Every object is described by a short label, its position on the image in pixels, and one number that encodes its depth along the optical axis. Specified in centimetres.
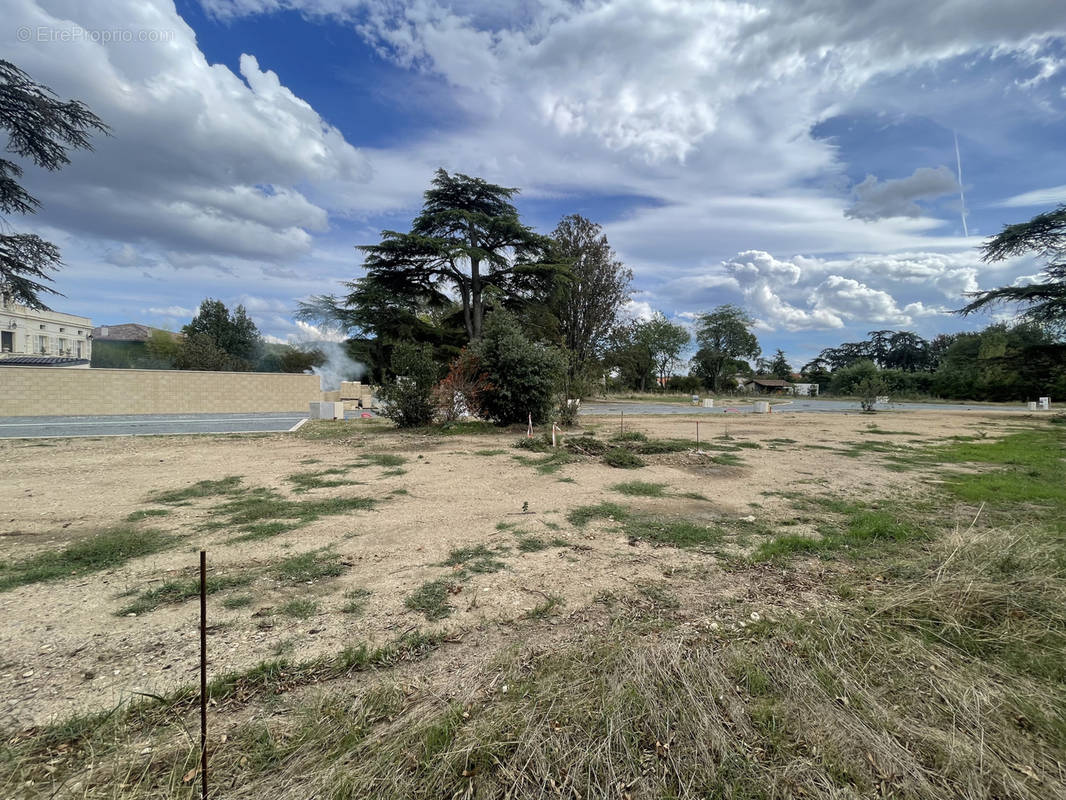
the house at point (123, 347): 4086
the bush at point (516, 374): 1477
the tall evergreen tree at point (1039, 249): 2239
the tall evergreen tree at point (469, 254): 2395
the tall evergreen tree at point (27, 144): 1407
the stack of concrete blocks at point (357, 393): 3066
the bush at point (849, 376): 5381
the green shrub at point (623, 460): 920
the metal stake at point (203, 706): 161
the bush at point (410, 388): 1441
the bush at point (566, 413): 1672
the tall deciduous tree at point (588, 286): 3747
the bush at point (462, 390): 1495
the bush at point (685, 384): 6056
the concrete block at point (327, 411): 2016
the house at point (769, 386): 6969
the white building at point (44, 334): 4397
